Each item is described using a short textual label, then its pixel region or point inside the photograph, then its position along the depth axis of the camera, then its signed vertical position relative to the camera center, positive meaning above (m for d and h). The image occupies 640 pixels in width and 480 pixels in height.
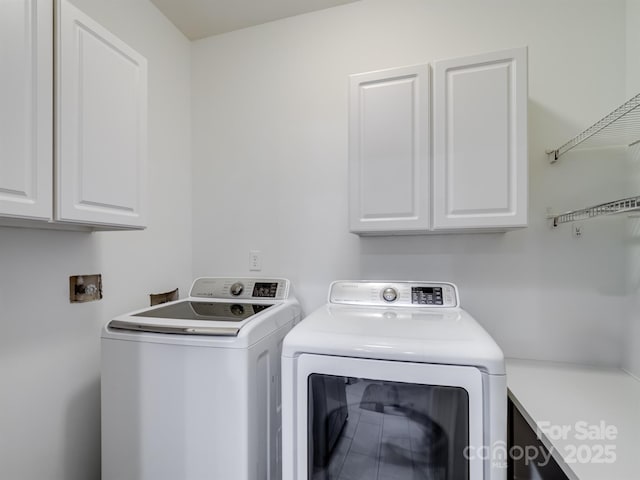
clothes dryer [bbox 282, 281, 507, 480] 0.94 -0.53
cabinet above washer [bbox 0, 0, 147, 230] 0.93 +0.41
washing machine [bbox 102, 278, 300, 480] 1.19 -0.62
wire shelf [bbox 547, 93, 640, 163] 1.31 +0.48
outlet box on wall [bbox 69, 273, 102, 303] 1.41 -0.22
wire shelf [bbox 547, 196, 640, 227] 1.05 +0.11
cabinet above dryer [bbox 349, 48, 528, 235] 1.37 +0.43
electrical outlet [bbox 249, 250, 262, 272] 2.05 -0.14
